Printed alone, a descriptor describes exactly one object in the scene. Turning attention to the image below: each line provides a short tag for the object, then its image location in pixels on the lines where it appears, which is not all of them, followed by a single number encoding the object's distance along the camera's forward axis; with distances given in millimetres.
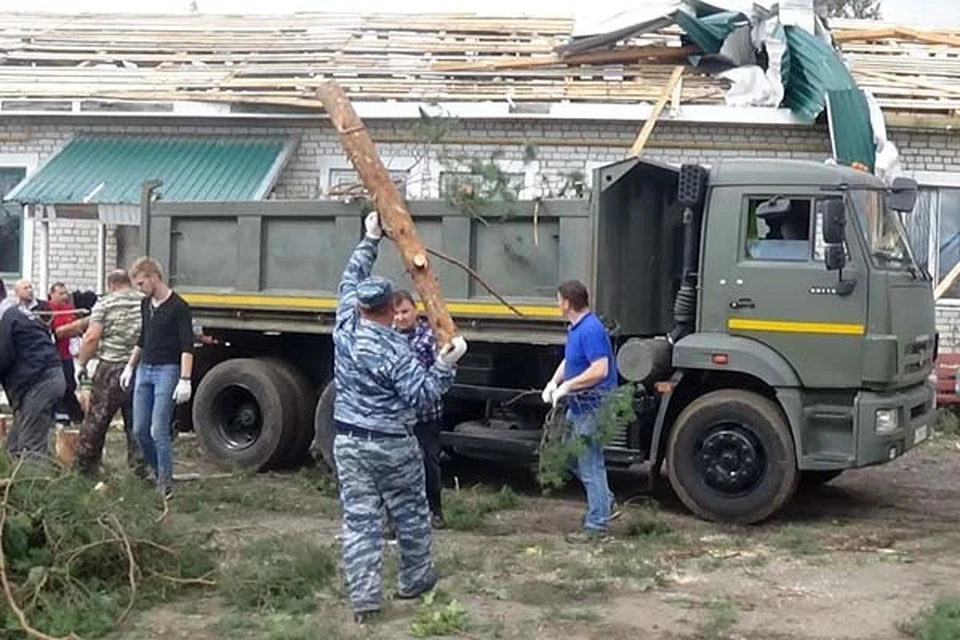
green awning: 16798
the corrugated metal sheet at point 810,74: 16000
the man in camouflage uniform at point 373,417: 7121
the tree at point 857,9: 41609
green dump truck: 9859
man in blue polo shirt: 9305
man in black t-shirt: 10391
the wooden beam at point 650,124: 16156
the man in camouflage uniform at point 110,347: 10859
